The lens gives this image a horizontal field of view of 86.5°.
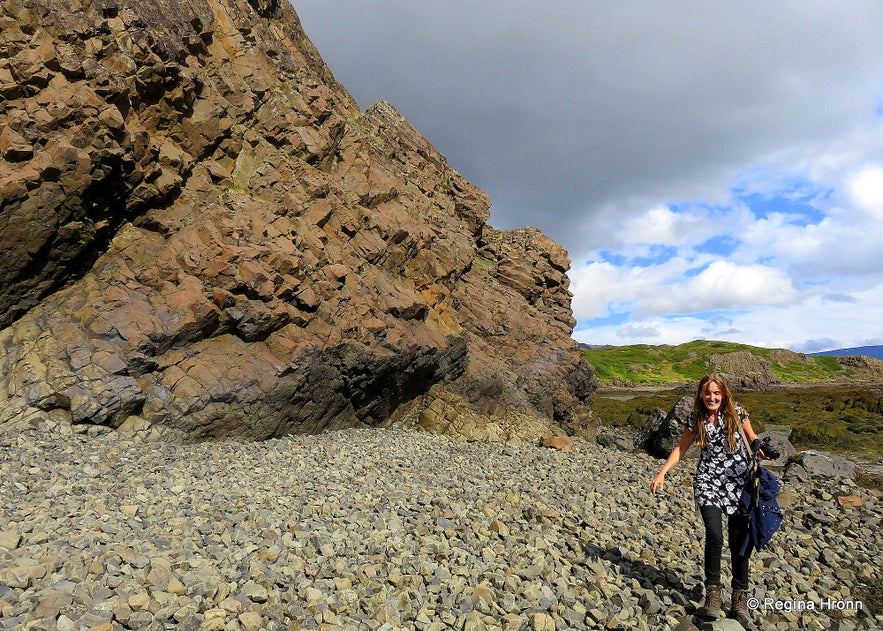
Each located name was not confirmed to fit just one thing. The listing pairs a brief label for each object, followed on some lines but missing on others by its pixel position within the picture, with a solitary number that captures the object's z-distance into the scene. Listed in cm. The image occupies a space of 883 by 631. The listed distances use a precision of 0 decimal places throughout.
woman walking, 780
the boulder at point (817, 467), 2002
